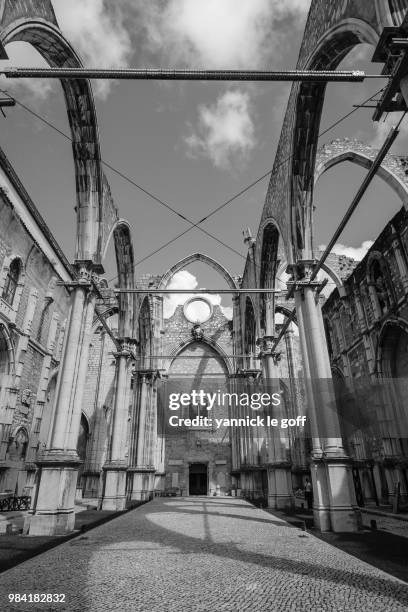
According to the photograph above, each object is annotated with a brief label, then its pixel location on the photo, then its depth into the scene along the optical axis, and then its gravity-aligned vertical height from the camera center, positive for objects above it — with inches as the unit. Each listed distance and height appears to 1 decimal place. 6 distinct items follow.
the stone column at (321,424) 288.2 +39.2
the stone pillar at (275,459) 490.9 +17.8
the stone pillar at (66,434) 279.9 +31.9
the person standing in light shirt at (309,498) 478.9 -31.6
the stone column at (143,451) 679.7 +40.8
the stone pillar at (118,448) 481.1 +34.0
